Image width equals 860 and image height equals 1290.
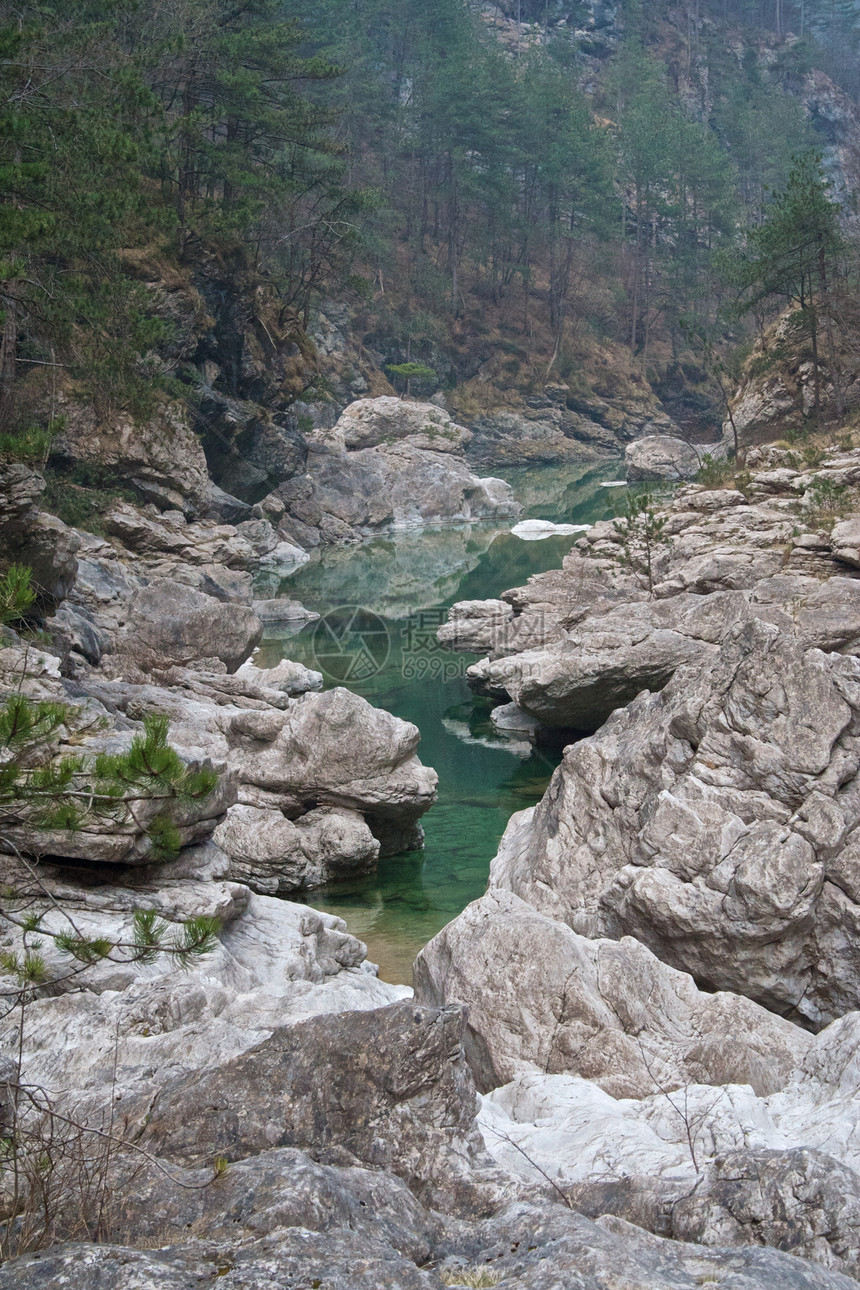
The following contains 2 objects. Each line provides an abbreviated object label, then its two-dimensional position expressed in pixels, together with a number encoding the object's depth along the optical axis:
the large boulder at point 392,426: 43.97
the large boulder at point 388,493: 35.94
